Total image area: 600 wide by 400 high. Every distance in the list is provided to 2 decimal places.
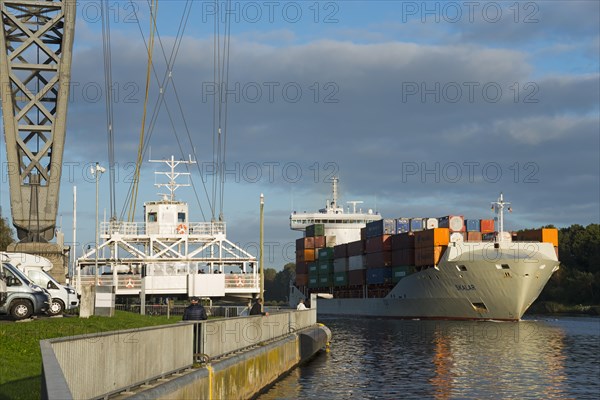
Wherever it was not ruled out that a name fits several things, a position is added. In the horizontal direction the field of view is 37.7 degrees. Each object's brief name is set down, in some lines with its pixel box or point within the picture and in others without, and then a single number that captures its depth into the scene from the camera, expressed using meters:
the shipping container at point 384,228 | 101.80
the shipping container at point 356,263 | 108.62
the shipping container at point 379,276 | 101.38
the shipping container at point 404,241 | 95.88
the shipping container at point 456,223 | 92.88
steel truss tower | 42.16
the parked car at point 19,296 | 31.39
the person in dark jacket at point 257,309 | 32.25
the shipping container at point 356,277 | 108.90
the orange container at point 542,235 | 91.25
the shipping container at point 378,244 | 100.44
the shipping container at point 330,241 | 130.88
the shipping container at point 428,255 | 87.62
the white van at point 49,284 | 37.97
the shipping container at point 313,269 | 127.69
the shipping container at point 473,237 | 94.44
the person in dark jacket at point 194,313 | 24.14
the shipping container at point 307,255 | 131.75
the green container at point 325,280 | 122.00
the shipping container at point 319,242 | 130.00
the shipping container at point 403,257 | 95.12
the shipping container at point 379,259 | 100.62
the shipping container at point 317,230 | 130.88
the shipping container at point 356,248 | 108.12
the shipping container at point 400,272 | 95.45
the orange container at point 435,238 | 88.62
